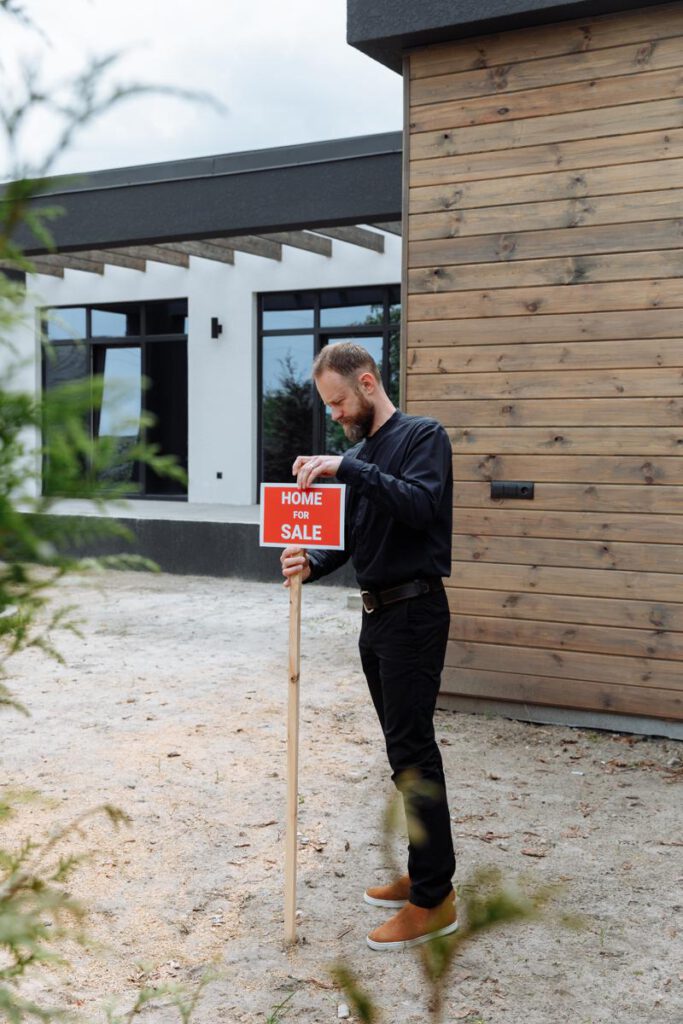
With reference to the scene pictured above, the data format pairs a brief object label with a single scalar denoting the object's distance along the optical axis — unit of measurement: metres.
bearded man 3.31
